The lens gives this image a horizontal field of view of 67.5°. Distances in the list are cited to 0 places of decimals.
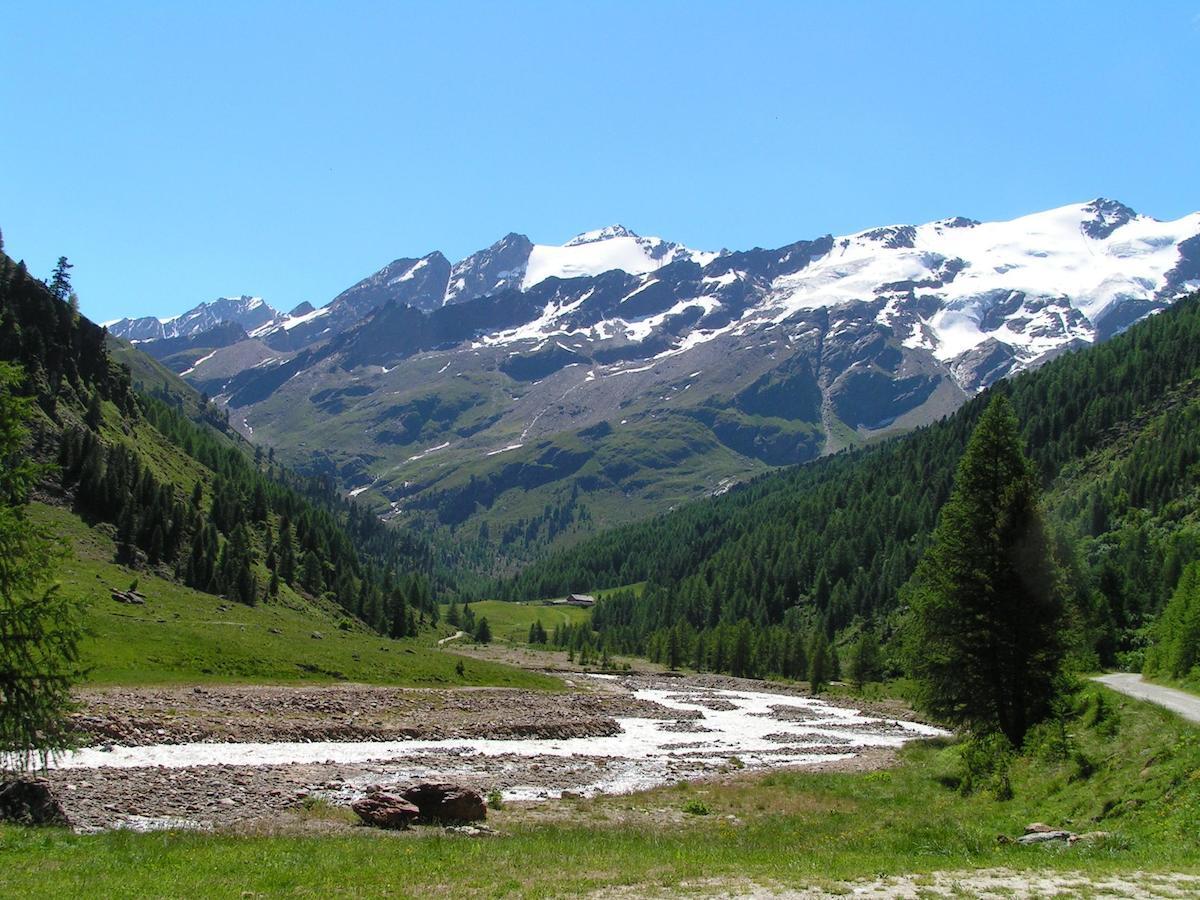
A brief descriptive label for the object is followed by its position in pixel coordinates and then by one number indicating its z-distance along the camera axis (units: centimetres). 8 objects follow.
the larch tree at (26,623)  2562
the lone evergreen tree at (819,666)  13175
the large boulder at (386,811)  3212
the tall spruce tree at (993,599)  4150
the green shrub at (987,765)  3618
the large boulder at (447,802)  3316
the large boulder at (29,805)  2792
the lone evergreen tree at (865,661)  13725
